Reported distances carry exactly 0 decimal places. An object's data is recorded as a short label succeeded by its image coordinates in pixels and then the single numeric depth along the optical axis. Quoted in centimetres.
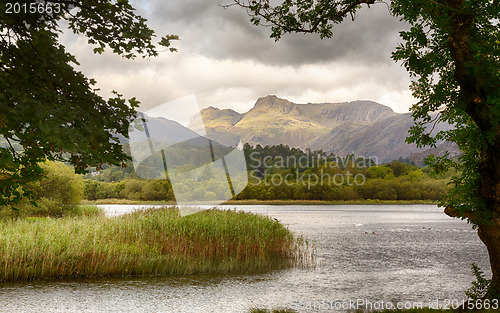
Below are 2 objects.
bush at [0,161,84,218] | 3859
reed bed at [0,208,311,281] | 1895
